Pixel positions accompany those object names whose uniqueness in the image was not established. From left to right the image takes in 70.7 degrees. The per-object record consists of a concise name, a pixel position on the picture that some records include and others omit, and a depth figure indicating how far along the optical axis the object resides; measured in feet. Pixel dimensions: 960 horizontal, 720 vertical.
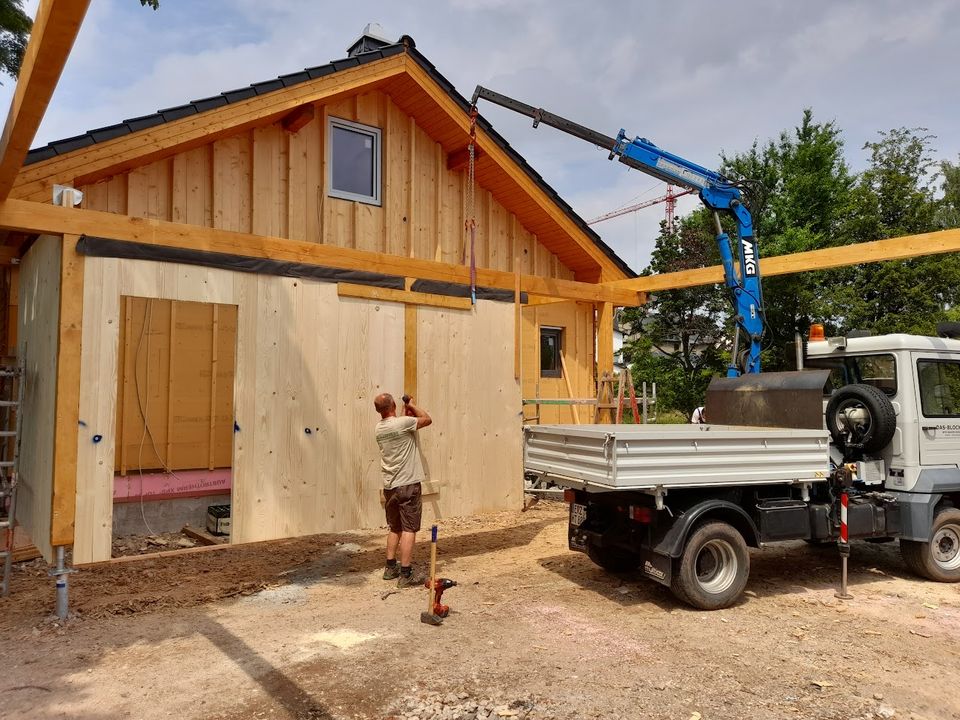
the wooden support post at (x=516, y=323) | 29.66
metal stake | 18.25
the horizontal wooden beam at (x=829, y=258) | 25.27
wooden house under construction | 20.01
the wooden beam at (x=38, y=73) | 11.13
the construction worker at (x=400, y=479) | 21.97
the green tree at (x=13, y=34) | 28.26
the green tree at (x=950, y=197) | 99.35
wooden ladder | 38.09
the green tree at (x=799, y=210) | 88.33
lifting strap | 28.19
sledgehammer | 17.98
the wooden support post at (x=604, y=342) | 37.91
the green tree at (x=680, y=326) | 101.35
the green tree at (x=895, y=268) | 82.17
